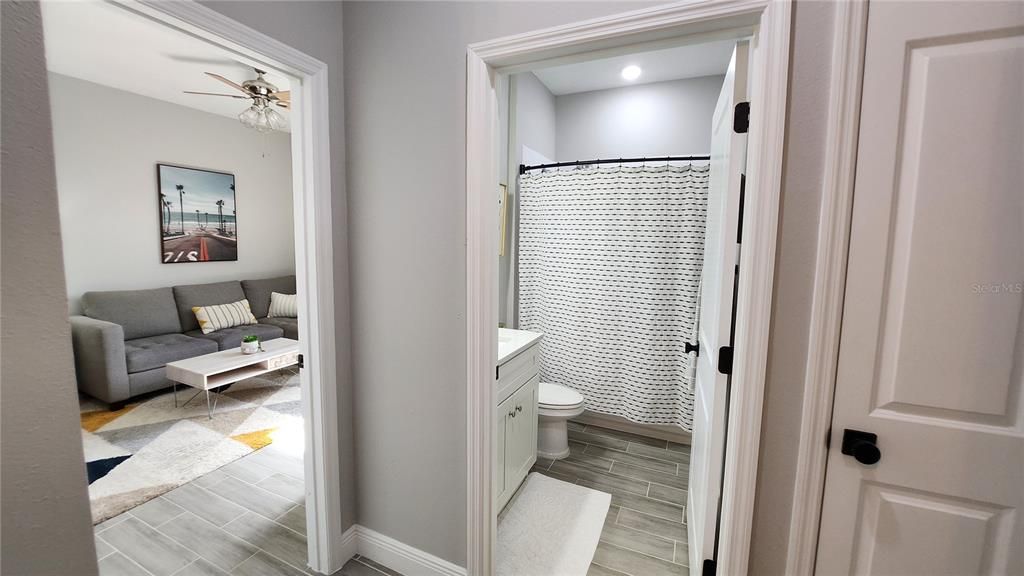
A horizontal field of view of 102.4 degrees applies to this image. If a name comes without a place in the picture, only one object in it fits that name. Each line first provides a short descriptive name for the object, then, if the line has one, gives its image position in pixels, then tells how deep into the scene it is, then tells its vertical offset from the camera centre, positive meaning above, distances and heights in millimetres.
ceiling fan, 2941 +1110
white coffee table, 3076 -930
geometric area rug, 2320 -1308
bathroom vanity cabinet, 1920 -780
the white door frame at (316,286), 1508 -143
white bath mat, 1801 -1337
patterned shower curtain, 2703 -162
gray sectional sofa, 3166 -808
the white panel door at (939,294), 897 -74
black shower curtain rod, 2652 +645
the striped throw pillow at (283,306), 4797 -669
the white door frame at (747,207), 1041 +166
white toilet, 2562 -1067
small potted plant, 3467 -815
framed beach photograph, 4121 +329
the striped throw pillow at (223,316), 4098 -710
